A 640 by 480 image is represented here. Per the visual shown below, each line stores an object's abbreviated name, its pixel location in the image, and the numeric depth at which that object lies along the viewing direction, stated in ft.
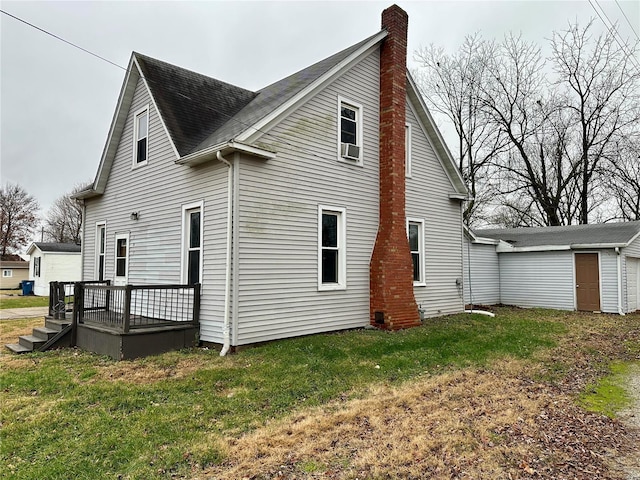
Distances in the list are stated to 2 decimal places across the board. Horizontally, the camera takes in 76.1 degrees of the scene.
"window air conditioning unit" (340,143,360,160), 32.45
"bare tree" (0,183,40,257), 144.36
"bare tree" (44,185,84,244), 159.12
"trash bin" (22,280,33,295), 94.38
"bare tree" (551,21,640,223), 76.18
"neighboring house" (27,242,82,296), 91.50
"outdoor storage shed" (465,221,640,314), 48.78
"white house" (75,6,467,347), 26.61
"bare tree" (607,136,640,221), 82.02
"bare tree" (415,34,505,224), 82.07
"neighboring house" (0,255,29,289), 121.11
